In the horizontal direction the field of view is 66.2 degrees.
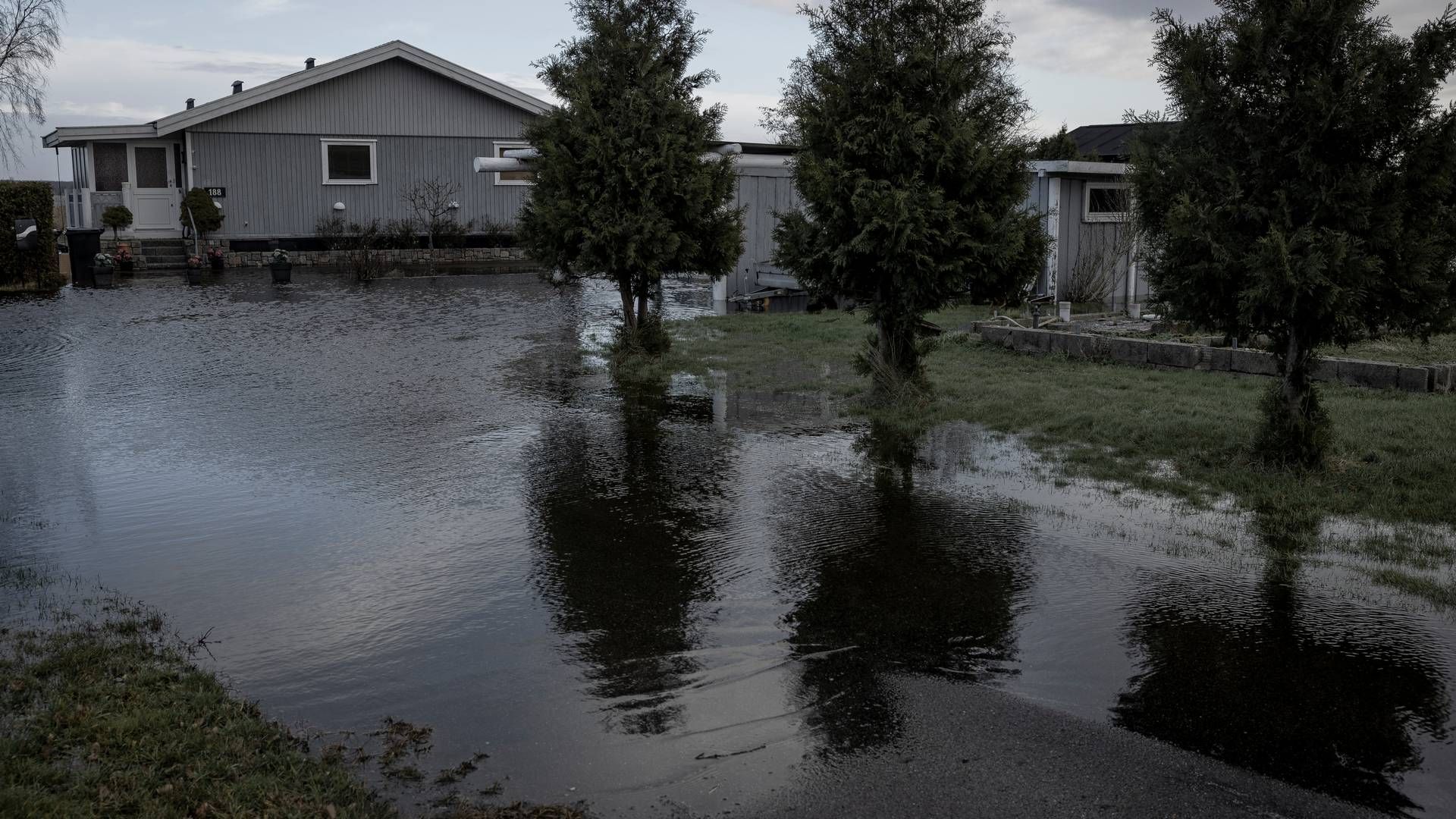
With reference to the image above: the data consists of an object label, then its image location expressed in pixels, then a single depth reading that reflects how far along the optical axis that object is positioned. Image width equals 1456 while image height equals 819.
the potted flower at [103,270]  21.91
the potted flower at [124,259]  24.92
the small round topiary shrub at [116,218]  24.80
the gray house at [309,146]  26.50
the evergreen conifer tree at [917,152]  9.74
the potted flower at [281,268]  22.36
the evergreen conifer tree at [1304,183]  7.41
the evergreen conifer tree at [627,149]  12.23
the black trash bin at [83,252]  22.00
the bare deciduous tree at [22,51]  27.66
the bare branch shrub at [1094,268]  19.16
